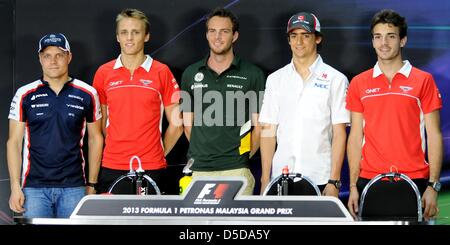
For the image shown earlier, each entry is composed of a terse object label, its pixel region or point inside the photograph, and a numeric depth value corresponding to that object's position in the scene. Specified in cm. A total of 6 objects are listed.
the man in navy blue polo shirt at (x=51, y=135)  939
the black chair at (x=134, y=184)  848
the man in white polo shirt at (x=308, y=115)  935
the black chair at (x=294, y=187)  828
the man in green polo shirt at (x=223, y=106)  969
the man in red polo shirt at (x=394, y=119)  904
